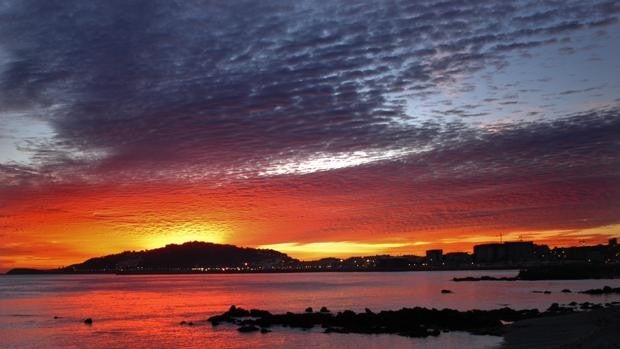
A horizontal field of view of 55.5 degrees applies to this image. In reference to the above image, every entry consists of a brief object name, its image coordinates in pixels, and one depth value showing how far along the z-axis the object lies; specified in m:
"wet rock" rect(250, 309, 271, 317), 57.58
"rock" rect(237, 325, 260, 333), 47.11
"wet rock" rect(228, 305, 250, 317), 58.09
